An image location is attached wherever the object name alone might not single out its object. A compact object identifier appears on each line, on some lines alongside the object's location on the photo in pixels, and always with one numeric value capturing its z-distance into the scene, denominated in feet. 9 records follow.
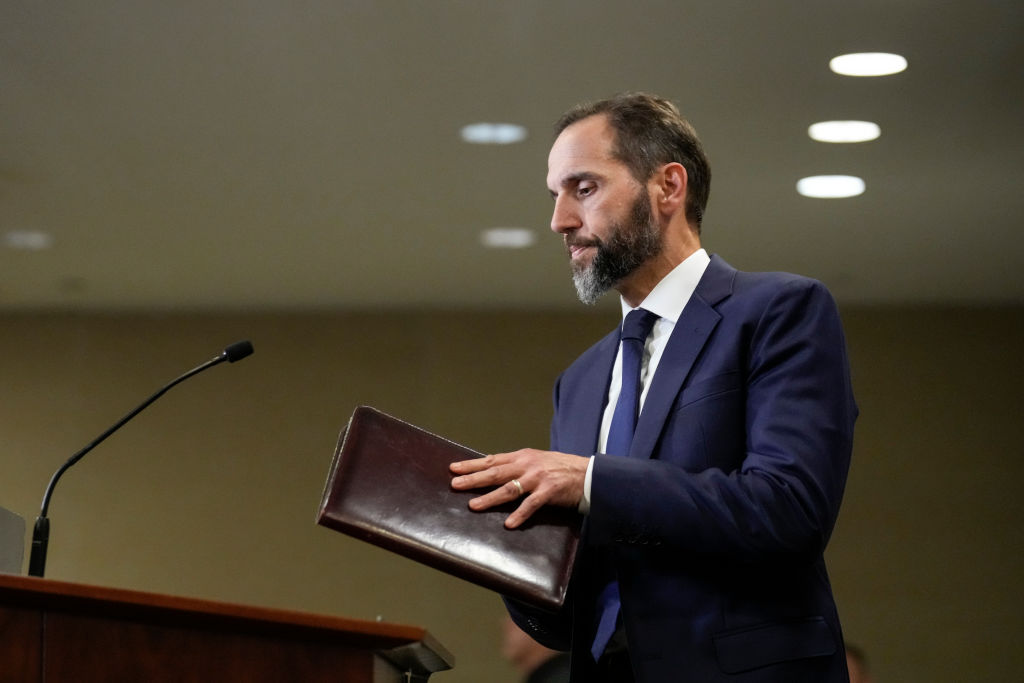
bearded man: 9.78
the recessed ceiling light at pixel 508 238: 41.09
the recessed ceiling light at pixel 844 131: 35.63
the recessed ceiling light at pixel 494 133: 36.01
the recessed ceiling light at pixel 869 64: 32.45
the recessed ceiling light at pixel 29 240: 41.14
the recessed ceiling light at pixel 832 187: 38.34
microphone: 13.94
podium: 7.50
